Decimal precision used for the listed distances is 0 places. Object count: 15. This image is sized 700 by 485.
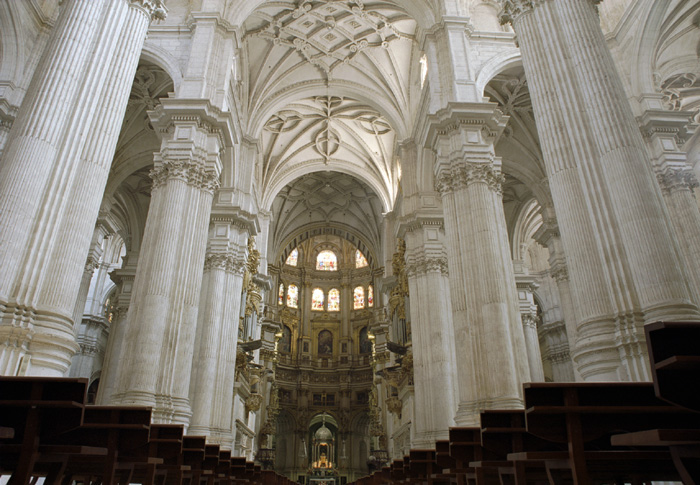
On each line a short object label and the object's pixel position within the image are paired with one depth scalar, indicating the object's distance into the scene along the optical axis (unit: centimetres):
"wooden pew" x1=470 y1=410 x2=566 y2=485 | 421
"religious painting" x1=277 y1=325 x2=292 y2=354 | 3575
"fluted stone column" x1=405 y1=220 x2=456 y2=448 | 1475
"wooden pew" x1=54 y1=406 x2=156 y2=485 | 385
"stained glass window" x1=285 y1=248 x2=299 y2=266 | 3897
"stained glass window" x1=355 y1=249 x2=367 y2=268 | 3929
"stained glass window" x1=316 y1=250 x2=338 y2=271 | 3969
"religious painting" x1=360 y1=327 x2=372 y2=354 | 3628
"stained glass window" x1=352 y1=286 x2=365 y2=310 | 3806
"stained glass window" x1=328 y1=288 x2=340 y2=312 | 3838
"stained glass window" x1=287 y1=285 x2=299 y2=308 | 3775
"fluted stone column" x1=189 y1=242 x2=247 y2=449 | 1410
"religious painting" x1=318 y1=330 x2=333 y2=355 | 3712
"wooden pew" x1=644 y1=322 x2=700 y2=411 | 228
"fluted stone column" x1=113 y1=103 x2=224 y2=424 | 1023
